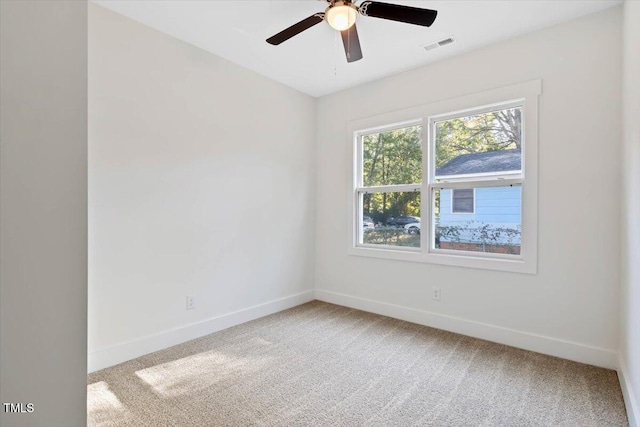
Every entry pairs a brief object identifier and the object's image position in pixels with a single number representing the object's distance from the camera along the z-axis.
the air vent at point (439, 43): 2.86
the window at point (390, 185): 3.56
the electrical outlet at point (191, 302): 2.95
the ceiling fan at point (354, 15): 1.96
